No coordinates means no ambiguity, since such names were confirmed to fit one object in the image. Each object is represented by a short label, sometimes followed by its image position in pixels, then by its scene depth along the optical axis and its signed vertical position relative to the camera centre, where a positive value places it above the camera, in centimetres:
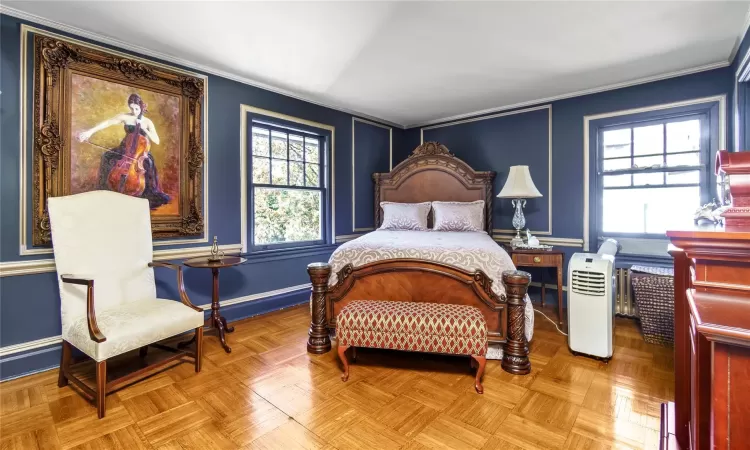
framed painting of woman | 249 +76
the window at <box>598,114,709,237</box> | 344 +53
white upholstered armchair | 203 -43
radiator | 353 -76
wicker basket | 287 -70
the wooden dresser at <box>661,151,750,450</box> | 67 -20
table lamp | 380 +38
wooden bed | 241 -52
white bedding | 252 -23
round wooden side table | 287 -63
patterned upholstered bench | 220 -70
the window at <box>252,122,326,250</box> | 393 +45
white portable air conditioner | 255 -62
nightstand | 343 -36
